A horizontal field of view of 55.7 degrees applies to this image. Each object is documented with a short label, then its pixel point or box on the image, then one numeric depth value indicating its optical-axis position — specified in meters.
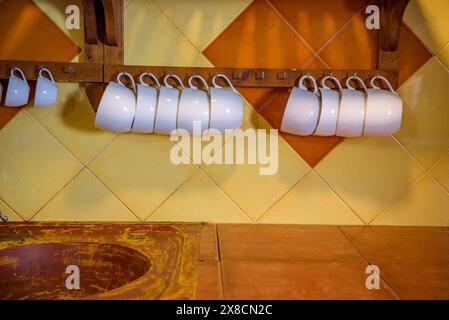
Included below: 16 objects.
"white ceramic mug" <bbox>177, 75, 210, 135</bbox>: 1.07
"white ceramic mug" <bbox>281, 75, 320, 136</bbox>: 1.07
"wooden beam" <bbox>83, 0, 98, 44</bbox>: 1.14
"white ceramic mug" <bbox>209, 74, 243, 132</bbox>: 1.07
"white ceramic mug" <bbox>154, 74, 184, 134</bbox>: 1.08
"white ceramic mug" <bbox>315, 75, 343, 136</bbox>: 1.08
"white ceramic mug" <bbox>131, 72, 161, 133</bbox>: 1.08
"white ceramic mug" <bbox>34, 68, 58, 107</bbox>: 1.12
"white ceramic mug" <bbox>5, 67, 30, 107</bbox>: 1.12
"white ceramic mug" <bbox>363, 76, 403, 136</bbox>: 1.08
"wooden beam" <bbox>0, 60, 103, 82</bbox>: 1.17
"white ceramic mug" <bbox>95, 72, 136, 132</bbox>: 1.06
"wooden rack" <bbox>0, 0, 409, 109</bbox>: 1.17
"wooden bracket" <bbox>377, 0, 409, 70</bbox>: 1.12
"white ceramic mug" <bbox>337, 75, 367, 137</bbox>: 1.09
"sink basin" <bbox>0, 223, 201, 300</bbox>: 1.04
